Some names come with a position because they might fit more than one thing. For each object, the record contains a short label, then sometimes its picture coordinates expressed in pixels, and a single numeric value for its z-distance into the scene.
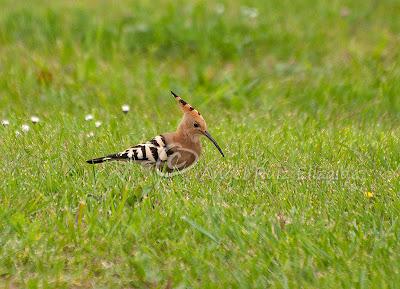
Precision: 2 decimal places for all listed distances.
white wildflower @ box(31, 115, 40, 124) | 13.56
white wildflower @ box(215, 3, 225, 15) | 19.60
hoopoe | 11.30
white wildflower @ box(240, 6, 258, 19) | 19.62
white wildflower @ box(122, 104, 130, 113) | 14.29
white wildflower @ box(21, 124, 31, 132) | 13.12
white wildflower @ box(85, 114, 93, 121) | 14.02
